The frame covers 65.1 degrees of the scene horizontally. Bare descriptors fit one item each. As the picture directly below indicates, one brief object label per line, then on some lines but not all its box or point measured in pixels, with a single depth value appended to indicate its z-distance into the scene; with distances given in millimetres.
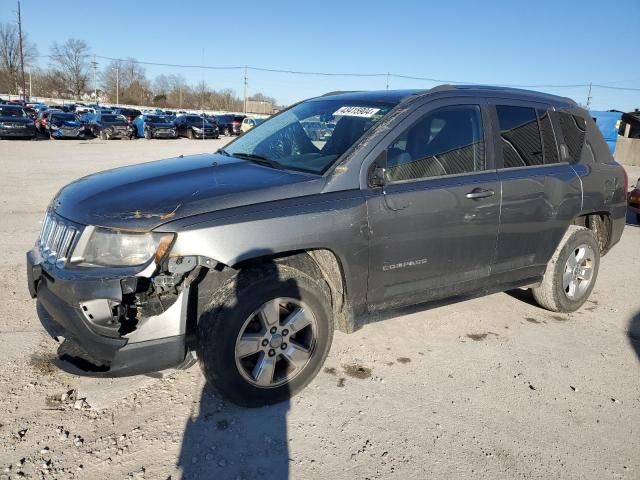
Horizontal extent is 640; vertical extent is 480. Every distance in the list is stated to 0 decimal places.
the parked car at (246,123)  34584
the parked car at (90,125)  29422
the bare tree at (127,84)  92312
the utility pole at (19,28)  62469
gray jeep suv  2664
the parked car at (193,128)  34156
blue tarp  26000
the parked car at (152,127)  31250
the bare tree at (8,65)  84188
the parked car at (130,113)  41156
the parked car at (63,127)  27734
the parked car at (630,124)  27159
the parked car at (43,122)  28925
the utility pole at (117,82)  84875
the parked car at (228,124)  39531
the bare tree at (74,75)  92938
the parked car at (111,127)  29234
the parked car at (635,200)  9328
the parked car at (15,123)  24922
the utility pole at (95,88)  80938
